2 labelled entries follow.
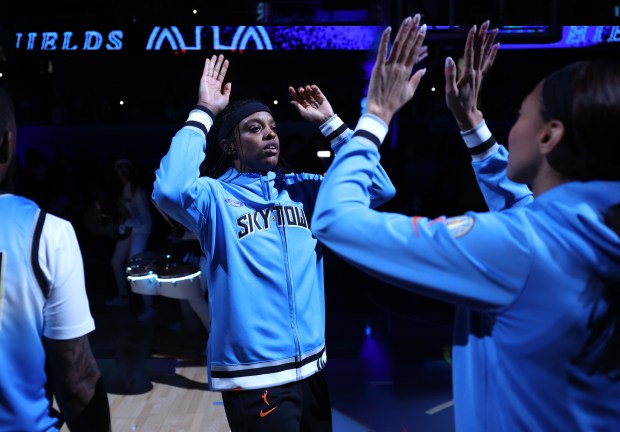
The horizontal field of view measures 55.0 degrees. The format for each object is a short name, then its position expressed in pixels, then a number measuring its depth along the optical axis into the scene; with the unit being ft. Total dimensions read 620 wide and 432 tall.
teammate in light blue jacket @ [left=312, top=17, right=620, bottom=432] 3.46
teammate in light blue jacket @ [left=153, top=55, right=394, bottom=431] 6.93
